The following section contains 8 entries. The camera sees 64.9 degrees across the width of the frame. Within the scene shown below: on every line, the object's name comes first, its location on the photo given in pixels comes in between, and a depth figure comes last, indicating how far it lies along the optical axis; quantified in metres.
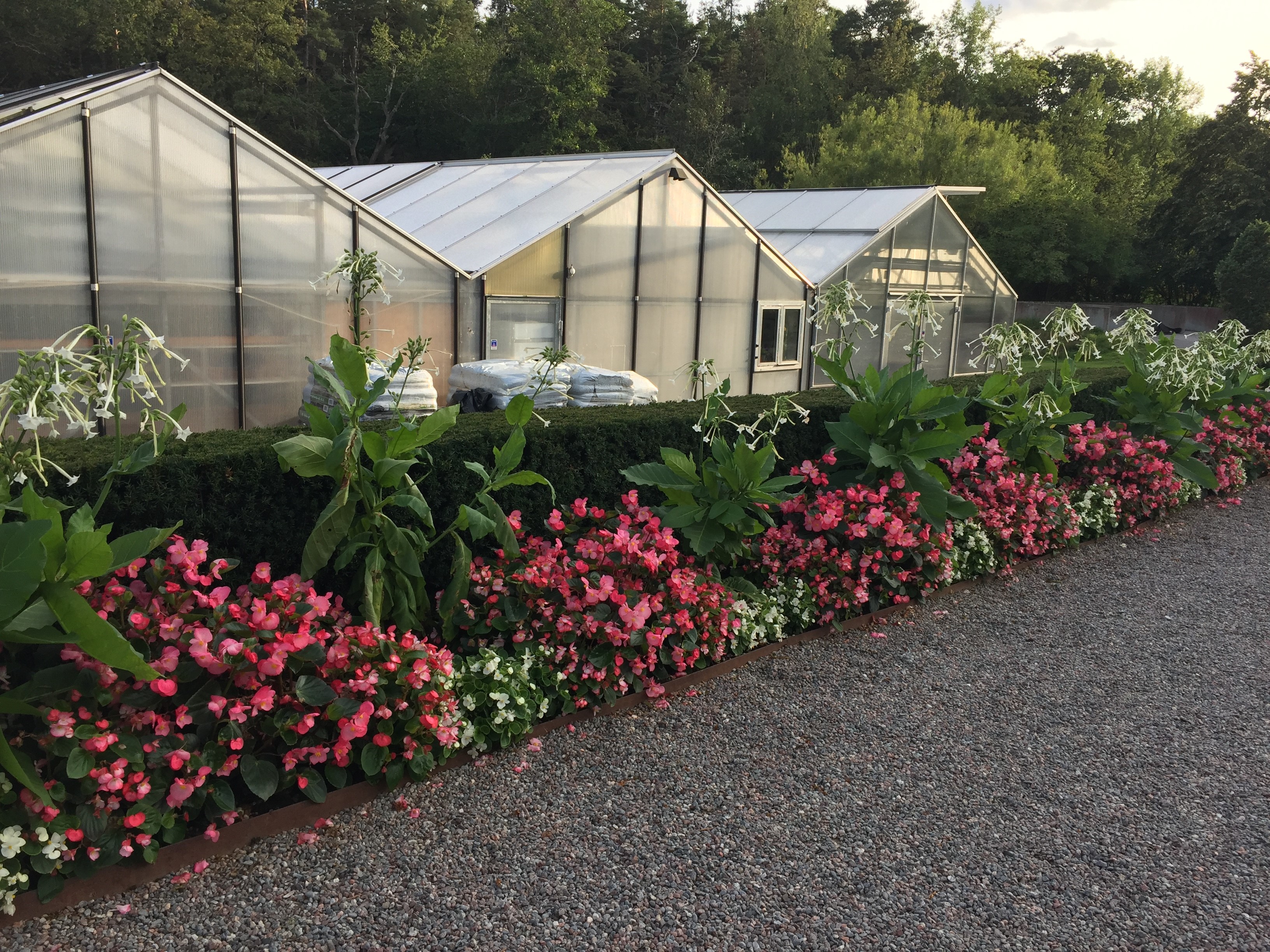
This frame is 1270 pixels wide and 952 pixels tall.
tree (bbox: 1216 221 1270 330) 20.62
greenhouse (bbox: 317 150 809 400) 9.47
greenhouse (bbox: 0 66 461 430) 6.51
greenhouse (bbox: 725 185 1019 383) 13.07
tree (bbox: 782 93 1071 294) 23.08
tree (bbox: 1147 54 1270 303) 23.17
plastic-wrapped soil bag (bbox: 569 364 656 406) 8.06
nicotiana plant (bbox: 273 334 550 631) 3.30
